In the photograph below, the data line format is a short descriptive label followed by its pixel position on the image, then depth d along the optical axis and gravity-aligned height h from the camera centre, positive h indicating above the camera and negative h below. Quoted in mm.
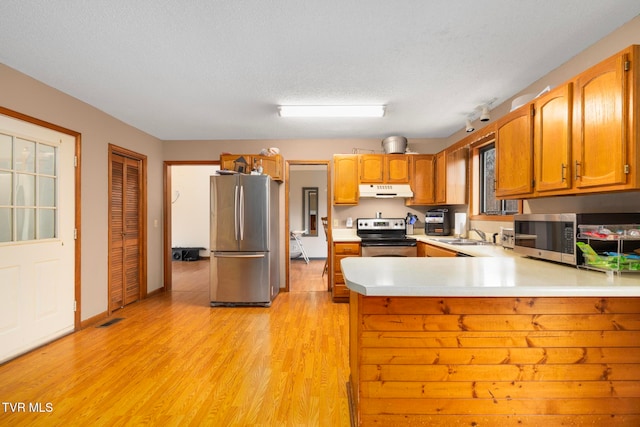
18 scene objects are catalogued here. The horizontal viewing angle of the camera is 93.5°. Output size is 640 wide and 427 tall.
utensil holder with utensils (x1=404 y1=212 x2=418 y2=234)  4652 -139
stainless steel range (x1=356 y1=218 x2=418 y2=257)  3984 -364
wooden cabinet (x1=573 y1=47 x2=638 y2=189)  1471 +464
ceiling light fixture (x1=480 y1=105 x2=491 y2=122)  3165 +1040
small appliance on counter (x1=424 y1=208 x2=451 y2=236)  4316 -147
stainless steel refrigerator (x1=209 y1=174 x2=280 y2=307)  3885 -360
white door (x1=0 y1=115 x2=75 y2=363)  2447 -209
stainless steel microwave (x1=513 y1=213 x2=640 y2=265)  1725 -135
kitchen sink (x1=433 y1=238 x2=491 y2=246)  3274 -344
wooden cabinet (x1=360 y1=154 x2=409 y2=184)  4418 +632
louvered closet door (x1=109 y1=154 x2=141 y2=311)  3725 -267
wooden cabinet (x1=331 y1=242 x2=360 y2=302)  4086 -701
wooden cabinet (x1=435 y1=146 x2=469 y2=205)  3953 +500
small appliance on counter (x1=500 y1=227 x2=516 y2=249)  2688 -235
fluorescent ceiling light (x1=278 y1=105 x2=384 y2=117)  3252 +1125
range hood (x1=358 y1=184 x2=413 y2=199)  4383 +321
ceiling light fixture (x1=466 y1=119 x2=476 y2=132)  3571 +1010
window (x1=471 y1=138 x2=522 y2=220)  3586 +373
